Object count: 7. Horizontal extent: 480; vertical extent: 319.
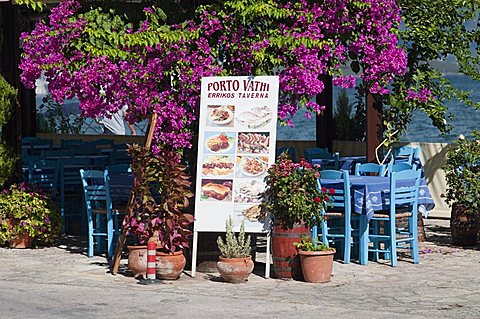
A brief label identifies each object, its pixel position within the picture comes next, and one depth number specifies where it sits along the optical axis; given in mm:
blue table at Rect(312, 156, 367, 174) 14992
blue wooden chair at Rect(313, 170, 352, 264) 11609
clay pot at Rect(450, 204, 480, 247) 12969
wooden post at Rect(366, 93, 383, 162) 13008
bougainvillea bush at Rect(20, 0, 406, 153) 11469
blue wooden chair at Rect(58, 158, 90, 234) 14336
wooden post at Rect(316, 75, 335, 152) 16875
